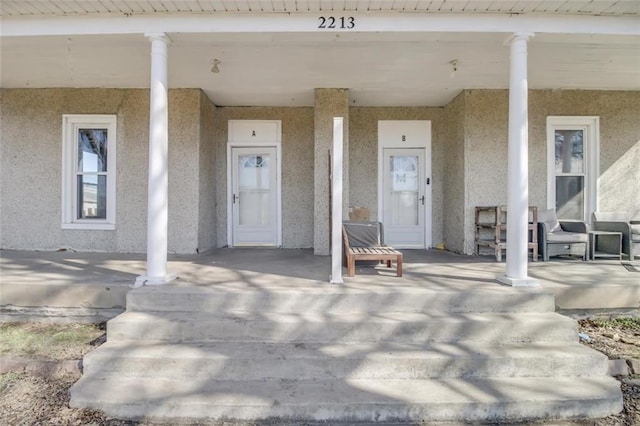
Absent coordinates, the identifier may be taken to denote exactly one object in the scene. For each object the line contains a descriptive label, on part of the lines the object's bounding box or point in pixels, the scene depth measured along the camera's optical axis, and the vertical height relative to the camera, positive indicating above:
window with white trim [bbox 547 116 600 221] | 6.27 +0.86
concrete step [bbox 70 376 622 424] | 2.47 -1.25
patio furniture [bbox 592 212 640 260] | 5.31 -0.17
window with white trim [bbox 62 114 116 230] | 6.23 +0.71
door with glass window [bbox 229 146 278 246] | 7.00 +0.34
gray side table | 5.40 -0.43
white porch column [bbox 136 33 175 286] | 3.80 +0.40
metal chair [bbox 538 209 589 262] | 5.32 -0.35
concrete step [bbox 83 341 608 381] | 2.79 -1.12
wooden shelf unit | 5.29 -0.21
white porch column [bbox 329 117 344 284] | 3.69 +0.12
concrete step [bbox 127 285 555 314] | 3.38 -0.79
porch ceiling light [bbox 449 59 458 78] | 4.95 +2.03
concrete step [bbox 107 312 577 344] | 3.14 -0.97
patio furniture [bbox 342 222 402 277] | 4.08 -0.41
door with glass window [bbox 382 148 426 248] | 7.03 +0.33
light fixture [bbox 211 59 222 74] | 4.95 +2.00
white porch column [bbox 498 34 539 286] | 3.76 +0.46
